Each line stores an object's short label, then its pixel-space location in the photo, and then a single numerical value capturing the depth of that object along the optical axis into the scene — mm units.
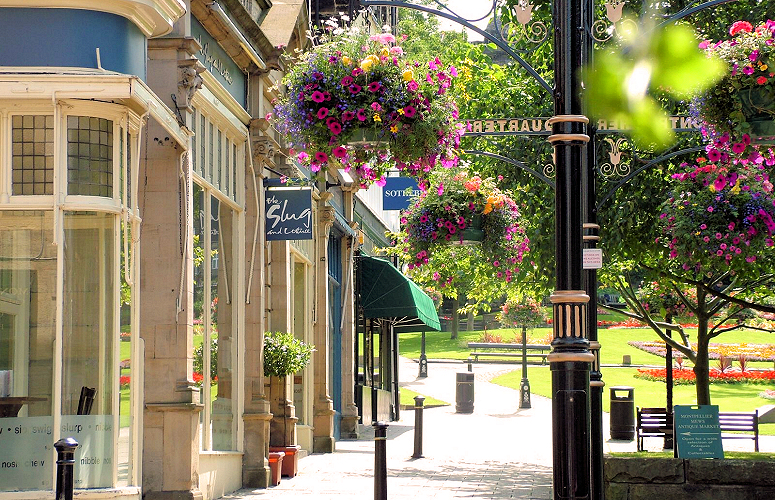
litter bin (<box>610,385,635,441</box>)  24984
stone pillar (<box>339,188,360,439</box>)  23422
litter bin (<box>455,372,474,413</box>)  33906
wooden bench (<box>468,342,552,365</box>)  53781
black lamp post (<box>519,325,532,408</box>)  35094
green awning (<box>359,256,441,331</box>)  25203
